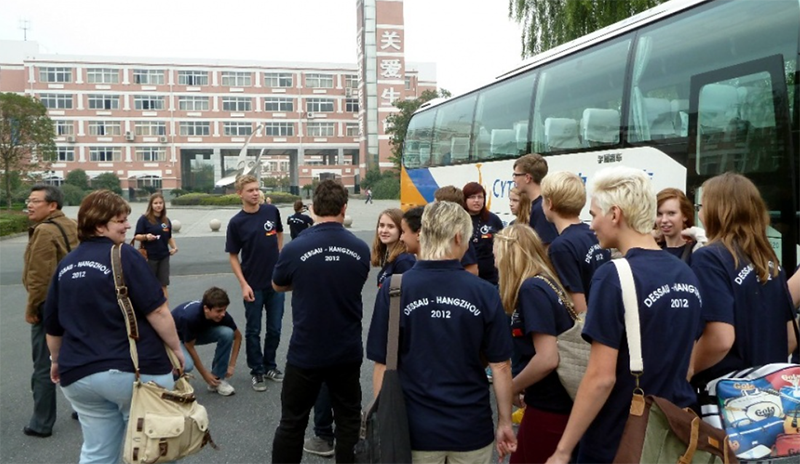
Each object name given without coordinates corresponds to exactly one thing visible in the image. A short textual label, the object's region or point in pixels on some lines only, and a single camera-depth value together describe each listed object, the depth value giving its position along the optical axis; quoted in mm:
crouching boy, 5434
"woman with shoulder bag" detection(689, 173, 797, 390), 2672
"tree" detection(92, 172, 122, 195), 64012
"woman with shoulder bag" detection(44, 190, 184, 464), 3143
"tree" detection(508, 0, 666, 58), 12328
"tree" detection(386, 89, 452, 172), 60406
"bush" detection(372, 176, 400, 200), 58562
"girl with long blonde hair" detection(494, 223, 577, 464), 2670
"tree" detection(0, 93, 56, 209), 34719
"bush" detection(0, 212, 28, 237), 24084
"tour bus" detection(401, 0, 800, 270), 5344
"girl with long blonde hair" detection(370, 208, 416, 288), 3924
